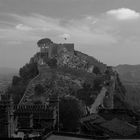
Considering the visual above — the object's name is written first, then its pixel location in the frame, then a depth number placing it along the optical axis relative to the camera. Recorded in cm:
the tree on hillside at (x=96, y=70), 13015
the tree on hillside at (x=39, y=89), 10522
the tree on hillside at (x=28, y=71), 11918
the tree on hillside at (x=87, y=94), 10338
